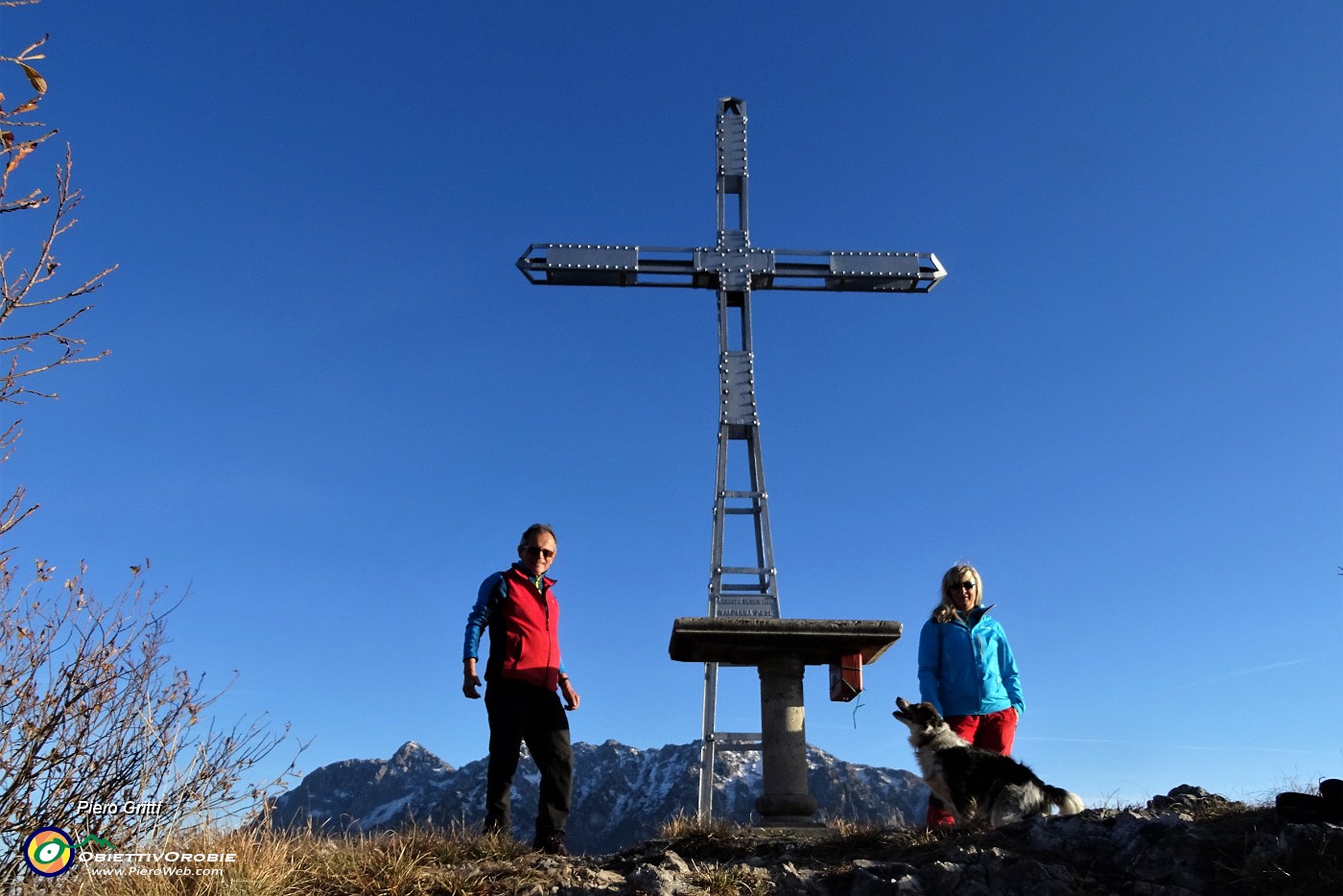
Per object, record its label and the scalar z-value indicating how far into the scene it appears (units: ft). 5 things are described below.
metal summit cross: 38.96
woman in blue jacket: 20.79
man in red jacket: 19.99
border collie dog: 17.65
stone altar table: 24.86
